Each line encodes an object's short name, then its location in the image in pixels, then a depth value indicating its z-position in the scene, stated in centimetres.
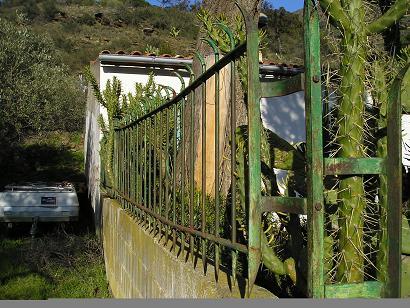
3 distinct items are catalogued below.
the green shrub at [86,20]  5528
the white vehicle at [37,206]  1169
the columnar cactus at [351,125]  195
